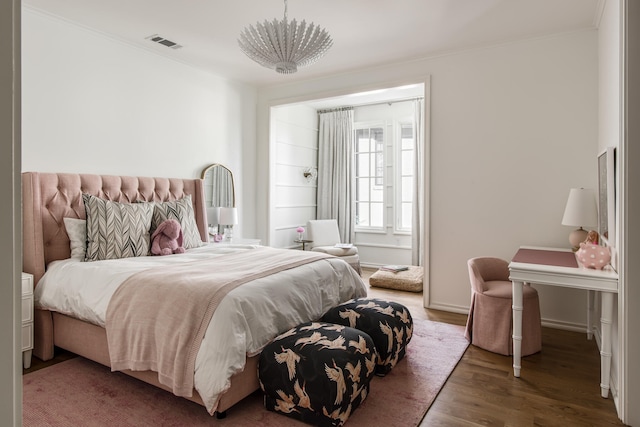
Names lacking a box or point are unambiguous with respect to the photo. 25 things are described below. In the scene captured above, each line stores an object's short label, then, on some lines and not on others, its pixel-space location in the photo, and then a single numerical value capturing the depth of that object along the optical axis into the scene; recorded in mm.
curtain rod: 6304
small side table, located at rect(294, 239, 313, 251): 5996
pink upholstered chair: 3021
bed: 2141
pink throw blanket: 2156
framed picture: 2476
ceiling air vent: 3852
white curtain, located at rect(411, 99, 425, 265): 6129
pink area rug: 2164
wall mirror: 4828
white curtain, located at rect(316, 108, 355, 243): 6773
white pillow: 3156
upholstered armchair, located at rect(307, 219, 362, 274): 5574
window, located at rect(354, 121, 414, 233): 6461
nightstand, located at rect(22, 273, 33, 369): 2777
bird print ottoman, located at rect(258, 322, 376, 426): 2035
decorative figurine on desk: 2490
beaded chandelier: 2812
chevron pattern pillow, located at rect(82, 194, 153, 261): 3148
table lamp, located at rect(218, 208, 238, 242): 4684
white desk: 2369
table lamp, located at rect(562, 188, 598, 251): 3201
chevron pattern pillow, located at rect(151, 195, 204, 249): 3631
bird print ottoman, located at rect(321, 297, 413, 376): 2709
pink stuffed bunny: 3445
